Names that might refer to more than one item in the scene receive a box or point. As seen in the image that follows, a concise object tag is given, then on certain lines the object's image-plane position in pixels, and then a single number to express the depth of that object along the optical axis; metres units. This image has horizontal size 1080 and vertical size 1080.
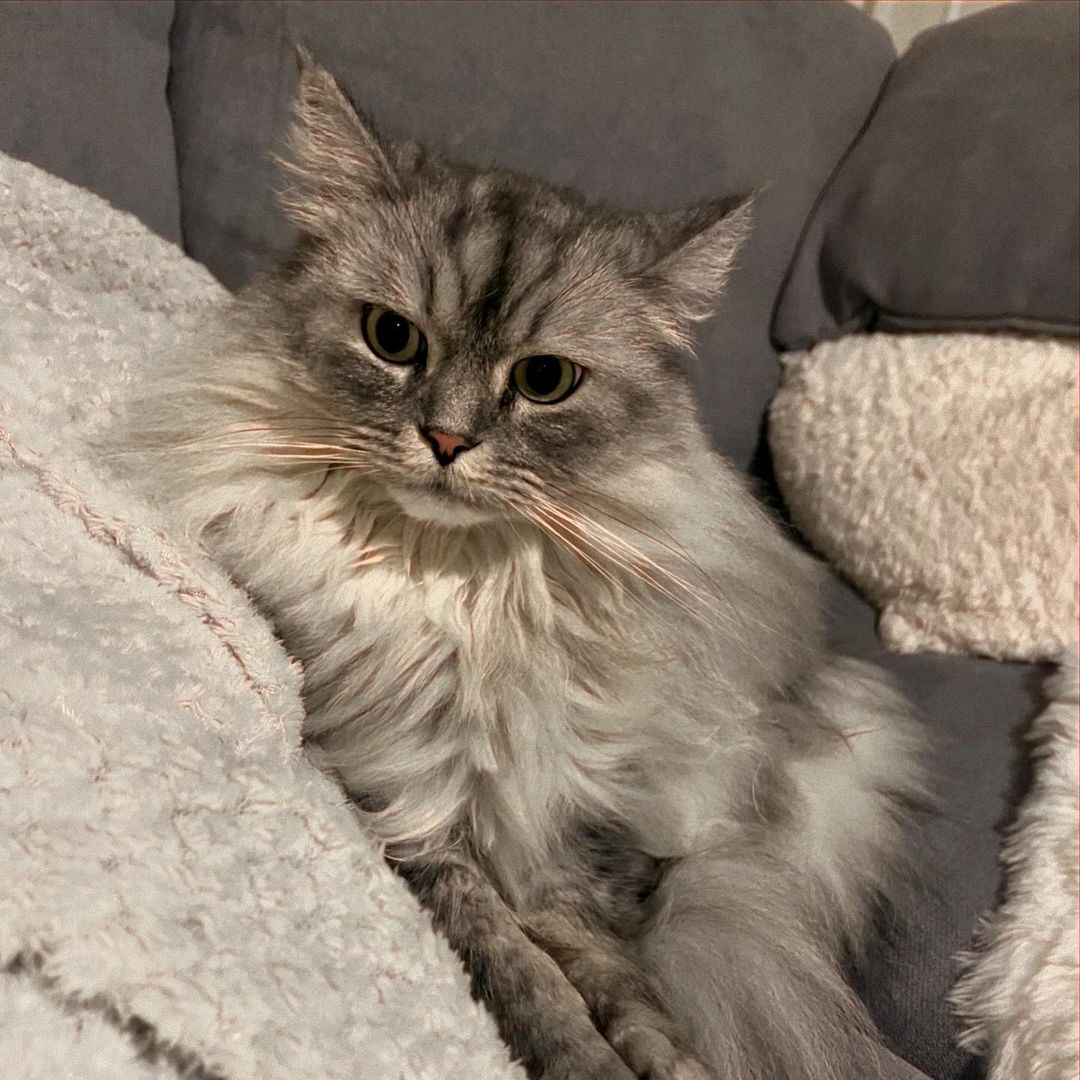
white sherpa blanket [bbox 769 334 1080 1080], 0.42
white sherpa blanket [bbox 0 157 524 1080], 0.23
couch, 0.39
